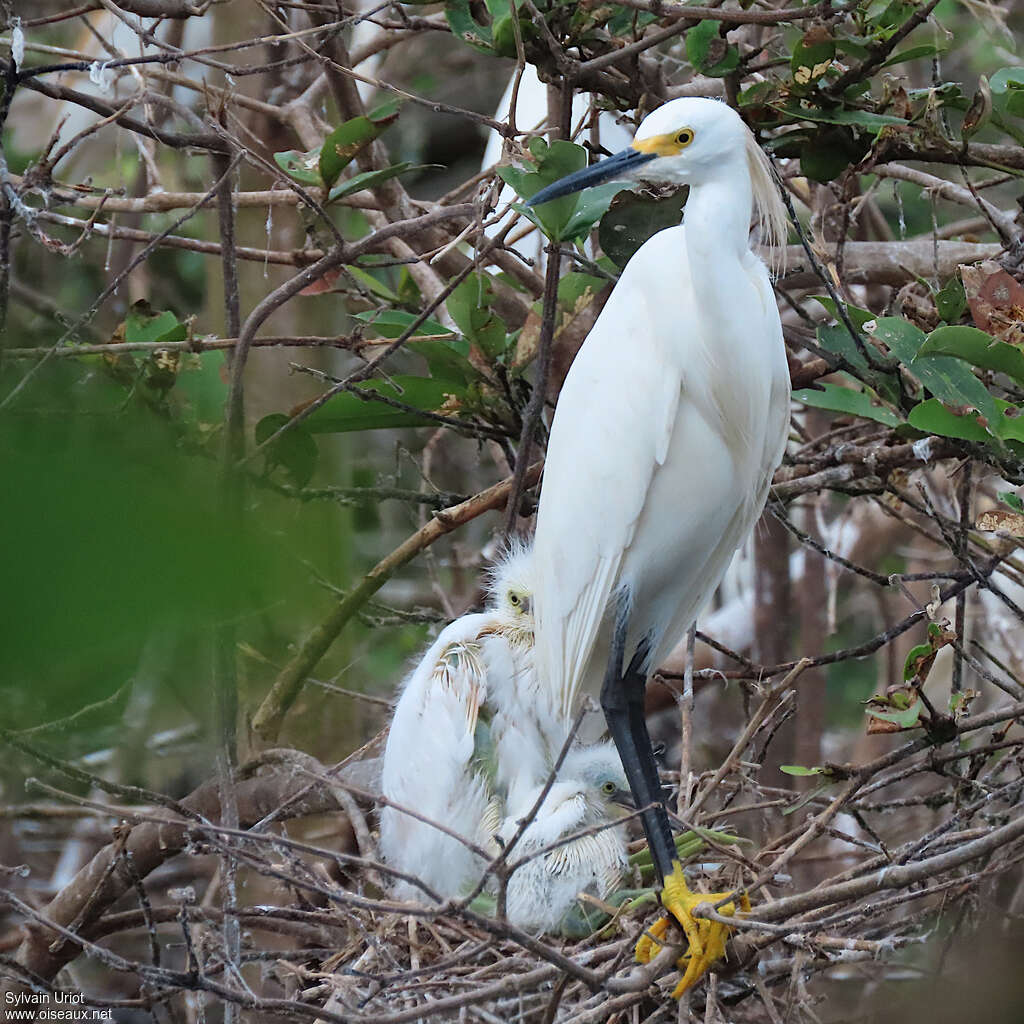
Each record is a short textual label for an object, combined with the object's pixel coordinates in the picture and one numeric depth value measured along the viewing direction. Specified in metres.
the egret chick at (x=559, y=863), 12.91
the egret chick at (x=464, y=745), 12.94
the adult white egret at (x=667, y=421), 12.80
